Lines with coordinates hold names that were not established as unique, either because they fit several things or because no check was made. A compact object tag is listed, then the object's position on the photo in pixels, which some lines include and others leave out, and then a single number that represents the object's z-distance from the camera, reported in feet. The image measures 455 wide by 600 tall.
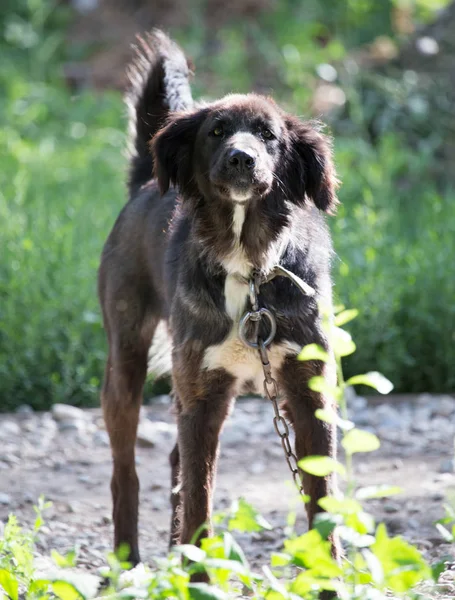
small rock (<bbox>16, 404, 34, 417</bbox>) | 39.99
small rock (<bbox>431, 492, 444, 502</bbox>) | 30.66
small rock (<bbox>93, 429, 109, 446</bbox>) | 37.96
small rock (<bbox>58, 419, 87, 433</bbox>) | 38.42
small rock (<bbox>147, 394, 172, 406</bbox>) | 41.98
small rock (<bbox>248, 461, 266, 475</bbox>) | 35.24
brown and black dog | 23.38
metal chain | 22.57
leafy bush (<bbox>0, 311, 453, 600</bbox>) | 14.97
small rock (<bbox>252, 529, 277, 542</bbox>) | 29.63
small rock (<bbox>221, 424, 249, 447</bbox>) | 38.11
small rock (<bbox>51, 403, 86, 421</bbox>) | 39.04
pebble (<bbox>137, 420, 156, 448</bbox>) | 37.81
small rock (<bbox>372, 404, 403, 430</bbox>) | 38.37
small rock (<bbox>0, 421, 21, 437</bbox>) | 37.88
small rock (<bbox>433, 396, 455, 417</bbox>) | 39.04
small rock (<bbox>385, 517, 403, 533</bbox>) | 29.14
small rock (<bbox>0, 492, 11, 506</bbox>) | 31.53
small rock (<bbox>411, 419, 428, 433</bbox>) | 37.83
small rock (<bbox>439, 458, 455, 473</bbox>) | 33.27
